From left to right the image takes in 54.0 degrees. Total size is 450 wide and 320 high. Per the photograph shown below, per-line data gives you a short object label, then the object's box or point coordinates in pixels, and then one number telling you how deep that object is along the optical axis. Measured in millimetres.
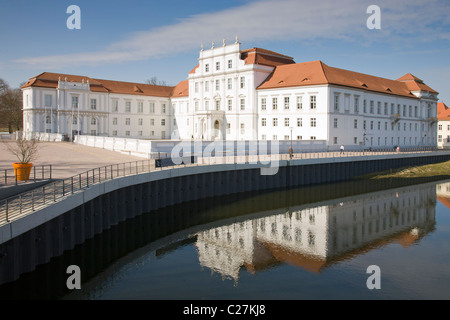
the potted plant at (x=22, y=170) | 20922
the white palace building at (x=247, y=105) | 63406
